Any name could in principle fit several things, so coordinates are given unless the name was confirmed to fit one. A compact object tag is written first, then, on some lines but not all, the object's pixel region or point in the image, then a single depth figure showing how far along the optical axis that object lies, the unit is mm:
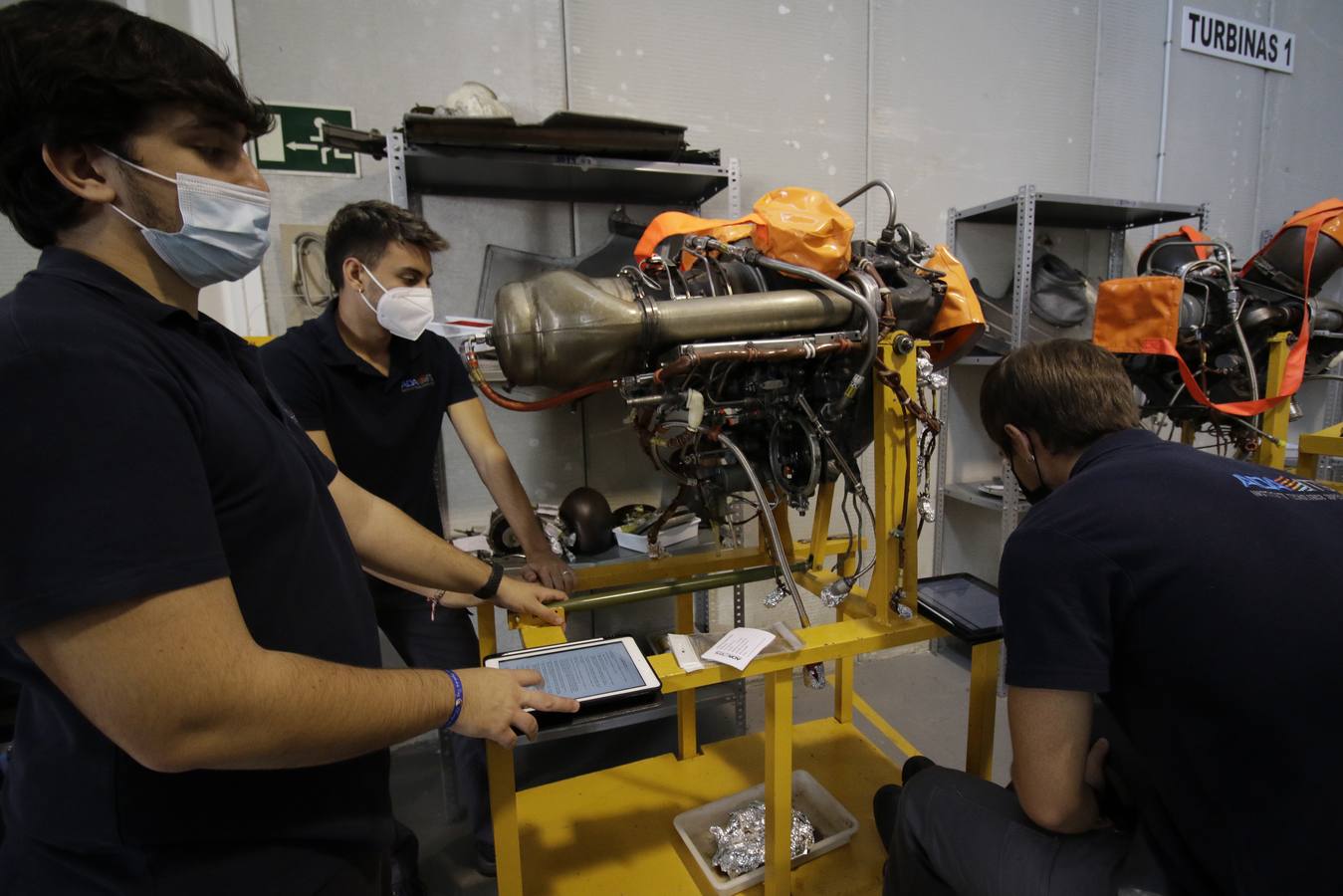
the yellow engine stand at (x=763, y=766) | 1186
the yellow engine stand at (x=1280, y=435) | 2137
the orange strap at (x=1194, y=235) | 2297
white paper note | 1108
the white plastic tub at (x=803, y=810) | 1433
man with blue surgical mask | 522
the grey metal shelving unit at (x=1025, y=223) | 2375
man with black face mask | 843
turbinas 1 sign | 2852
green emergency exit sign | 1896
